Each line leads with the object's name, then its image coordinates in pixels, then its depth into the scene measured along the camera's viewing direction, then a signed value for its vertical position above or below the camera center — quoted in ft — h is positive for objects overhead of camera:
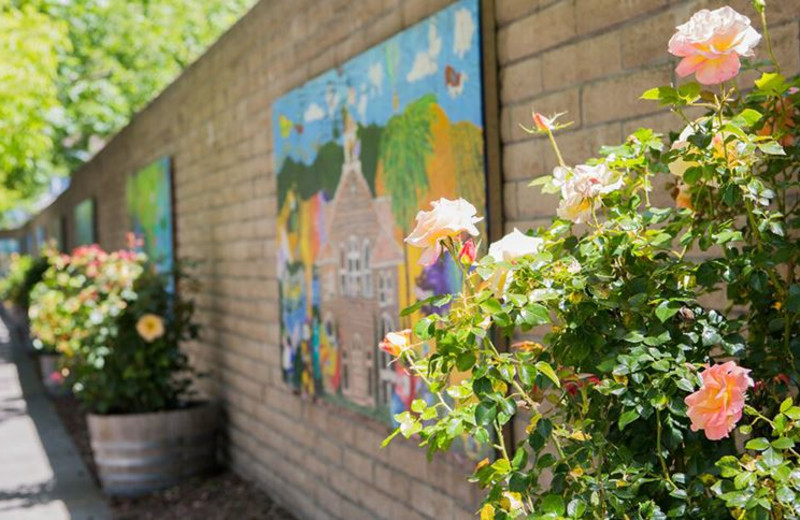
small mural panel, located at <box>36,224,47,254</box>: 75.55 +1.85
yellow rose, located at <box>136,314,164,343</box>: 20.44 -1.53
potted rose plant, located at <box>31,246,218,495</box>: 19.19 -2.40
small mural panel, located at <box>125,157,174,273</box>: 25.14 +1.30
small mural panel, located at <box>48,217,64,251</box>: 59.57 +1.80
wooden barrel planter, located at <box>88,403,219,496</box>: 19.13 -3.88
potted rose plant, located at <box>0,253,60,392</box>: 34.86 -1.83
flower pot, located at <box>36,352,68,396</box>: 34.00 -4.17
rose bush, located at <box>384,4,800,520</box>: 5.56 -0.51
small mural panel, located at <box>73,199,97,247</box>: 43.14 +1.66
